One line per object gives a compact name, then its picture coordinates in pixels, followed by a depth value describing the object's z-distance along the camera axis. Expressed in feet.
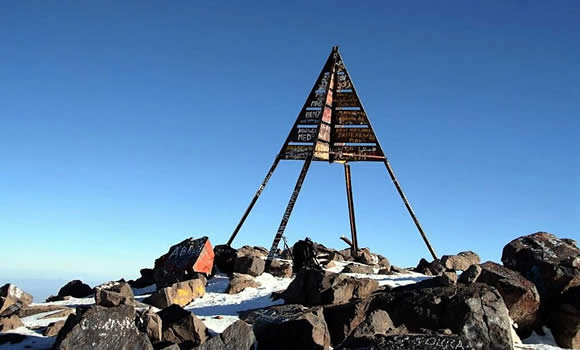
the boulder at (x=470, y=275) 53.91
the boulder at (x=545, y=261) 57.00
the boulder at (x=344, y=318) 44.09
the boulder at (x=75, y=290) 70.13
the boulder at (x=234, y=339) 39.91
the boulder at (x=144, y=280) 72.69
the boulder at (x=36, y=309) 52.75
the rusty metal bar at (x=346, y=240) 89.19
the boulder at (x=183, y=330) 42.45
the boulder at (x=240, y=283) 60.18
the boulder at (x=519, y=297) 52.11
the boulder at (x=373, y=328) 36.04
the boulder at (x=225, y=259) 71.15
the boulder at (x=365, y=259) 79.64
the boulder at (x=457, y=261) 76.07
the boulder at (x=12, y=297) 56.91
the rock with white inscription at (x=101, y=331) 39.06
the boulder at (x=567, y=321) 53.42
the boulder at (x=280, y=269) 67.72
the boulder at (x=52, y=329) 45.67
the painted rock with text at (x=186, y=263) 64.80
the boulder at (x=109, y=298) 49.80
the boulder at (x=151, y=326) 42.29
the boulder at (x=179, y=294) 54.75
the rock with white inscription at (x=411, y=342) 34.04
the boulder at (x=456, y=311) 41.78
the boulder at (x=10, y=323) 45.91
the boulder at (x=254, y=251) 83.37
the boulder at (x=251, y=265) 65.92
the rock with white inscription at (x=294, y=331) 41.16
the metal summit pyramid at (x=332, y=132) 78.02
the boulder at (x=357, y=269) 66.85
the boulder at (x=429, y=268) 74.49
